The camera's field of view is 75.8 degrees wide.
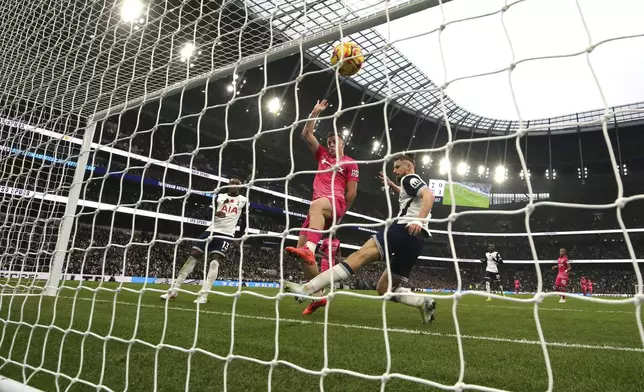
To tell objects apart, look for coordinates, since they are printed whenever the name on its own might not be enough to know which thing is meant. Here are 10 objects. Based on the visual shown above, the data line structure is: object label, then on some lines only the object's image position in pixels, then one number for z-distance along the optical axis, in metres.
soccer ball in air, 3.18
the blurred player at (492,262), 13.97
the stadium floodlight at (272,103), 28.50
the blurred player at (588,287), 21.81
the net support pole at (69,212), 5.28
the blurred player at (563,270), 12.51
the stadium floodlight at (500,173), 43.09
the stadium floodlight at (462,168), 41.59
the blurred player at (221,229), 5.95
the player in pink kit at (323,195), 4.56
